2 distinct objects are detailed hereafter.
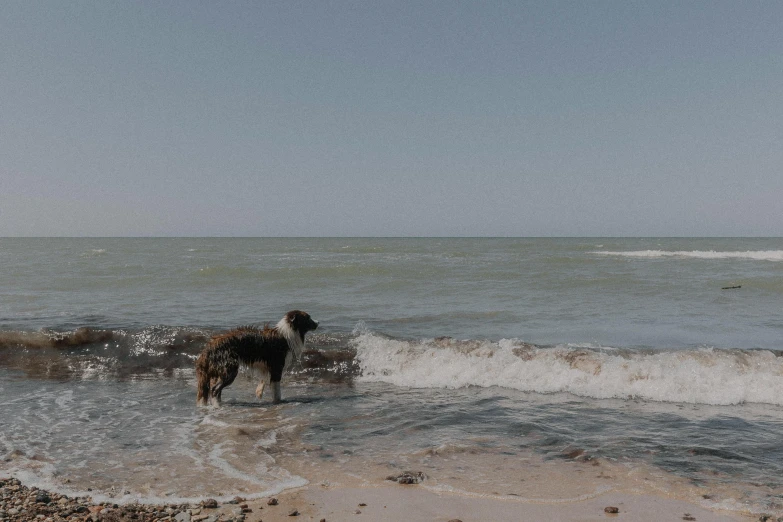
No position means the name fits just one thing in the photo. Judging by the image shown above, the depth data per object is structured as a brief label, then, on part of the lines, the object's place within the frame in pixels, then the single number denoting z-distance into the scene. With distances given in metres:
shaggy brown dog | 7.80
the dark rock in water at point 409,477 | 4.93
